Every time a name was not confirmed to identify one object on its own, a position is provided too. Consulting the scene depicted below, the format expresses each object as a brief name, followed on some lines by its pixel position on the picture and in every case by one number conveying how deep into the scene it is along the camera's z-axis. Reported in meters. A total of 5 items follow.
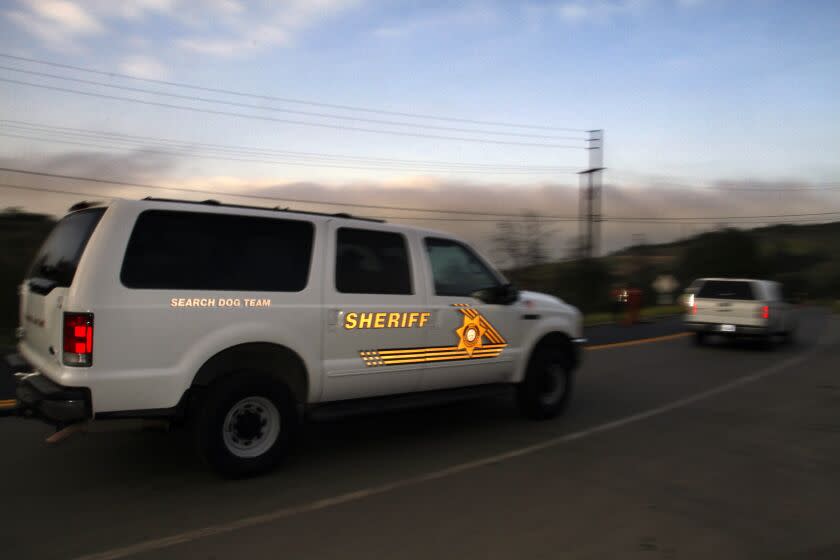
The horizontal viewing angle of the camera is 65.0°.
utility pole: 36.91
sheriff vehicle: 4.45
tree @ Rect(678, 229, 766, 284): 74.69
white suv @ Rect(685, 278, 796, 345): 15.11
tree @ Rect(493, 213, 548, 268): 34.34
